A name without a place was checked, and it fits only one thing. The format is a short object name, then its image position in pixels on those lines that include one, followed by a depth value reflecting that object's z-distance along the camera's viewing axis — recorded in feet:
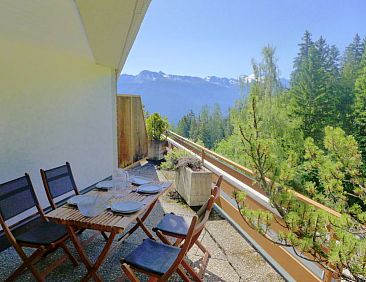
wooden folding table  6.78
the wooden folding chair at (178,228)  8.22
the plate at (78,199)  8.07
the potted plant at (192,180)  13.82
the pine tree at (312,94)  64.95
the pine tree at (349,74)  57.92
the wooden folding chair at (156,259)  6.19
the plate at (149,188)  8.99
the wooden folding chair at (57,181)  9.12
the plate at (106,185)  9.39
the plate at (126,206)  7.45
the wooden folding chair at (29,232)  7.27
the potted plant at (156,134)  24.98
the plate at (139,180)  9.98
